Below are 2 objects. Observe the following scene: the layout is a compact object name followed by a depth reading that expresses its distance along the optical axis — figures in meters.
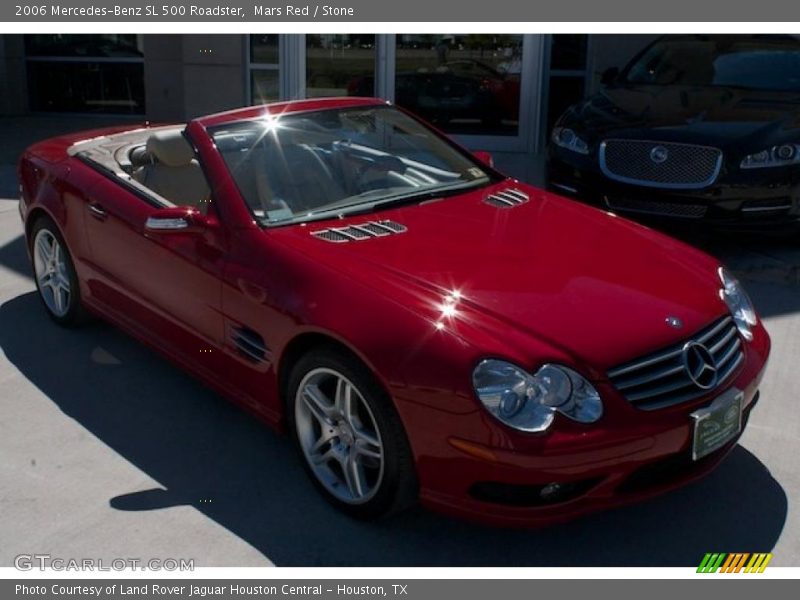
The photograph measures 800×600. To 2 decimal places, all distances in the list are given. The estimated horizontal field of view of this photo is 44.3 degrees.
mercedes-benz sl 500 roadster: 3.12
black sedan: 6.33
